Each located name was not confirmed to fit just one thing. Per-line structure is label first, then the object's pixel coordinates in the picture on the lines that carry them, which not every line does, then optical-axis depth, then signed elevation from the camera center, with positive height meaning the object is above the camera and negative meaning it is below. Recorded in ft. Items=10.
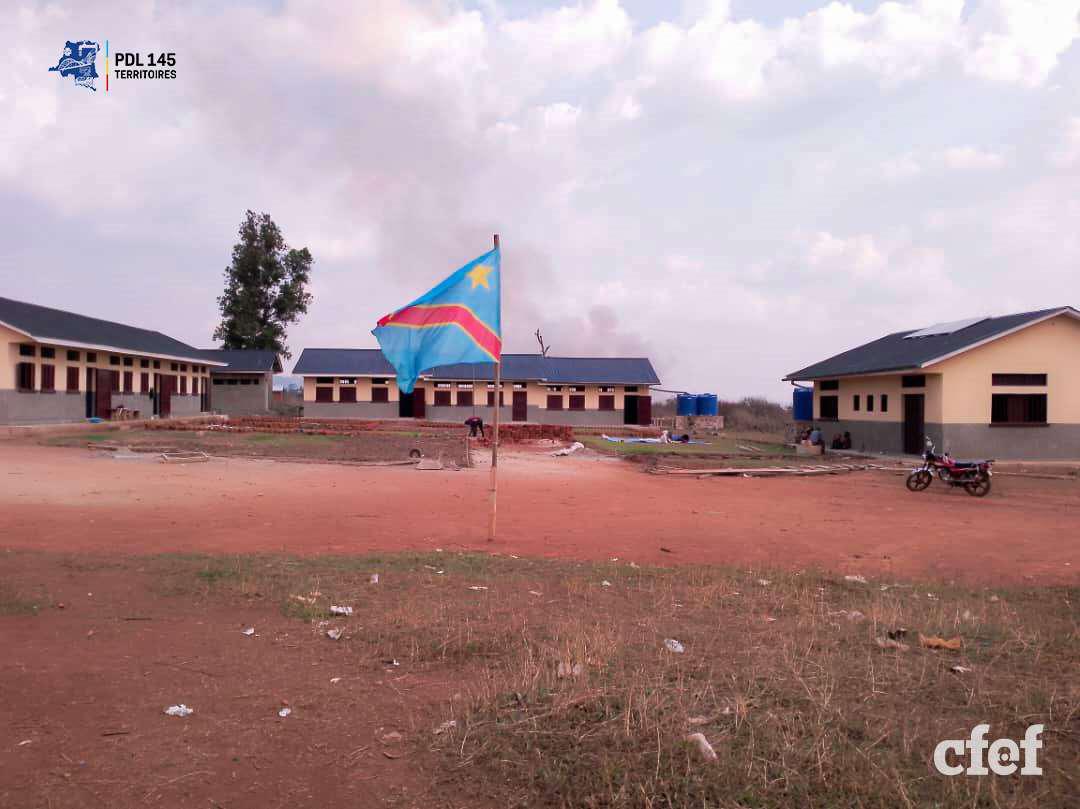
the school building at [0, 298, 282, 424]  94.89 +6.04
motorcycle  56.24 -4.88
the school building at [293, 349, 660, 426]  152.66 +3.16
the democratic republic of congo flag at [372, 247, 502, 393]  31.30 +3.47
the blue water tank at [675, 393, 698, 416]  151.12 +0.95
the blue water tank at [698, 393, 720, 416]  149.38 +0.92
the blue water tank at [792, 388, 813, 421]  115.44 +0.87
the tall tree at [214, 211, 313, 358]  191.21 +30.67
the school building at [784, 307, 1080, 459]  79.92 +2.22
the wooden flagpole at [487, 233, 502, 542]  31.55 -2.37
